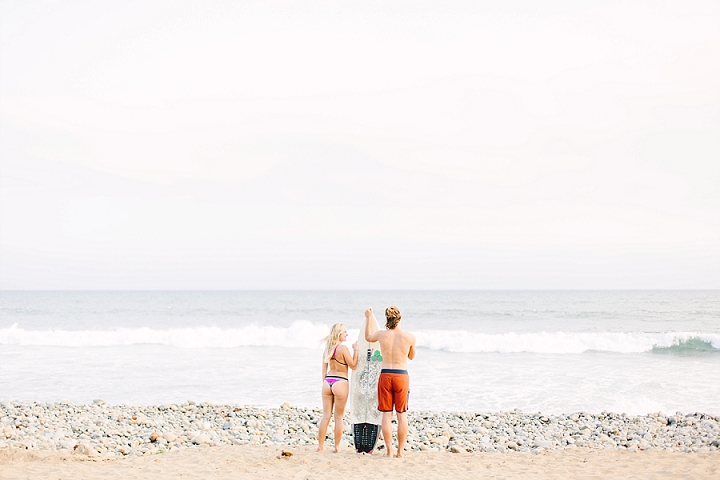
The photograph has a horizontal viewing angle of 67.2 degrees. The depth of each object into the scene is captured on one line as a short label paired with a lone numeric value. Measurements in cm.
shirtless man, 693
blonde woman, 720
